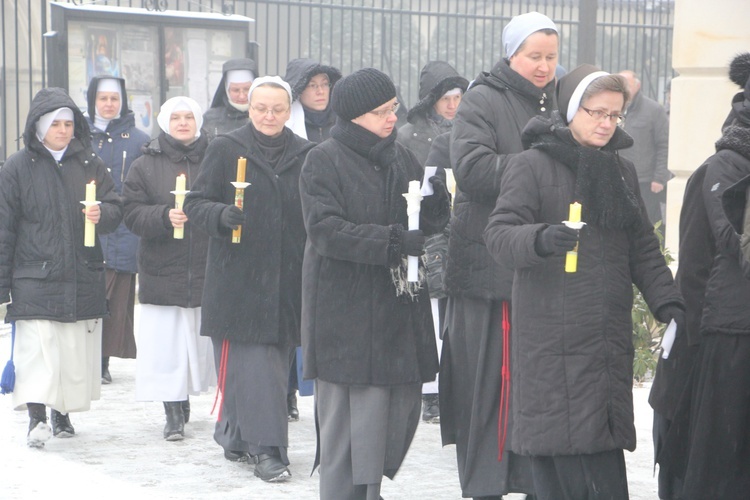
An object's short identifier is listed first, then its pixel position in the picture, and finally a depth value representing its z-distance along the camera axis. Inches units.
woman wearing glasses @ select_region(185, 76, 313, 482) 394.0
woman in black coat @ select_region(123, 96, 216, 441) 454.0
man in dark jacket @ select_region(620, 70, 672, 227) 746.4
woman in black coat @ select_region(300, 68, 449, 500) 322.3
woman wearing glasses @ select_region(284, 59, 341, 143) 476.0
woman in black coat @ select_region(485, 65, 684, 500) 280.7
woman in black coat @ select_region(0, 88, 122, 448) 433.4
